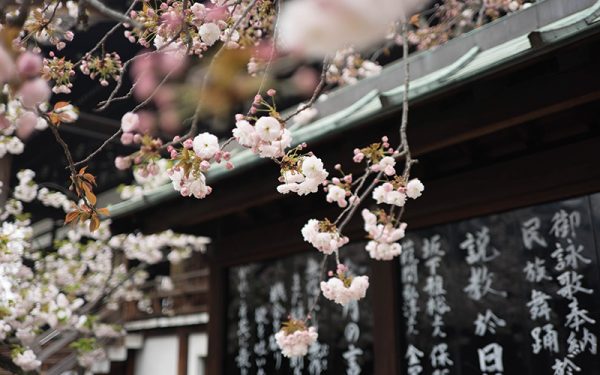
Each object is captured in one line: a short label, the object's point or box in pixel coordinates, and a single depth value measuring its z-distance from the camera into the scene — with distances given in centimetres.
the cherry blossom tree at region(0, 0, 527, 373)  104
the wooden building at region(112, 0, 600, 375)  191
